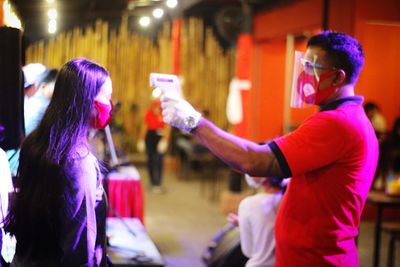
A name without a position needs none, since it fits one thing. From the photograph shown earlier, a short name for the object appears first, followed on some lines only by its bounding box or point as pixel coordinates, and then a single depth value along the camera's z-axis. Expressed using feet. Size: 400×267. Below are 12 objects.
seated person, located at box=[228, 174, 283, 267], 10.64
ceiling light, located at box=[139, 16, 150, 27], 32.41
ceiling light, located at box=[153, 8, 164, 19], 31.71
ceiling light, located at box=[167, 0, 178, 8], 27.22
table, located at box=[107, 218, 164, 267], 12.21
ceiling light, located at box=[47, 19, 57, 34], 24.71
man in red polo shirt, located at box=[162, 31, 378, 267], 6.42
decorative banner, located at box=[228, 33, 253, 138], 27.44
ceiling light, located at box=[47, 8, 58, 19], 24.91
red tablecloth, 17.61
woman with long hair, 6.38
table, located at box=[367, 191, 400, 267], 15.06
